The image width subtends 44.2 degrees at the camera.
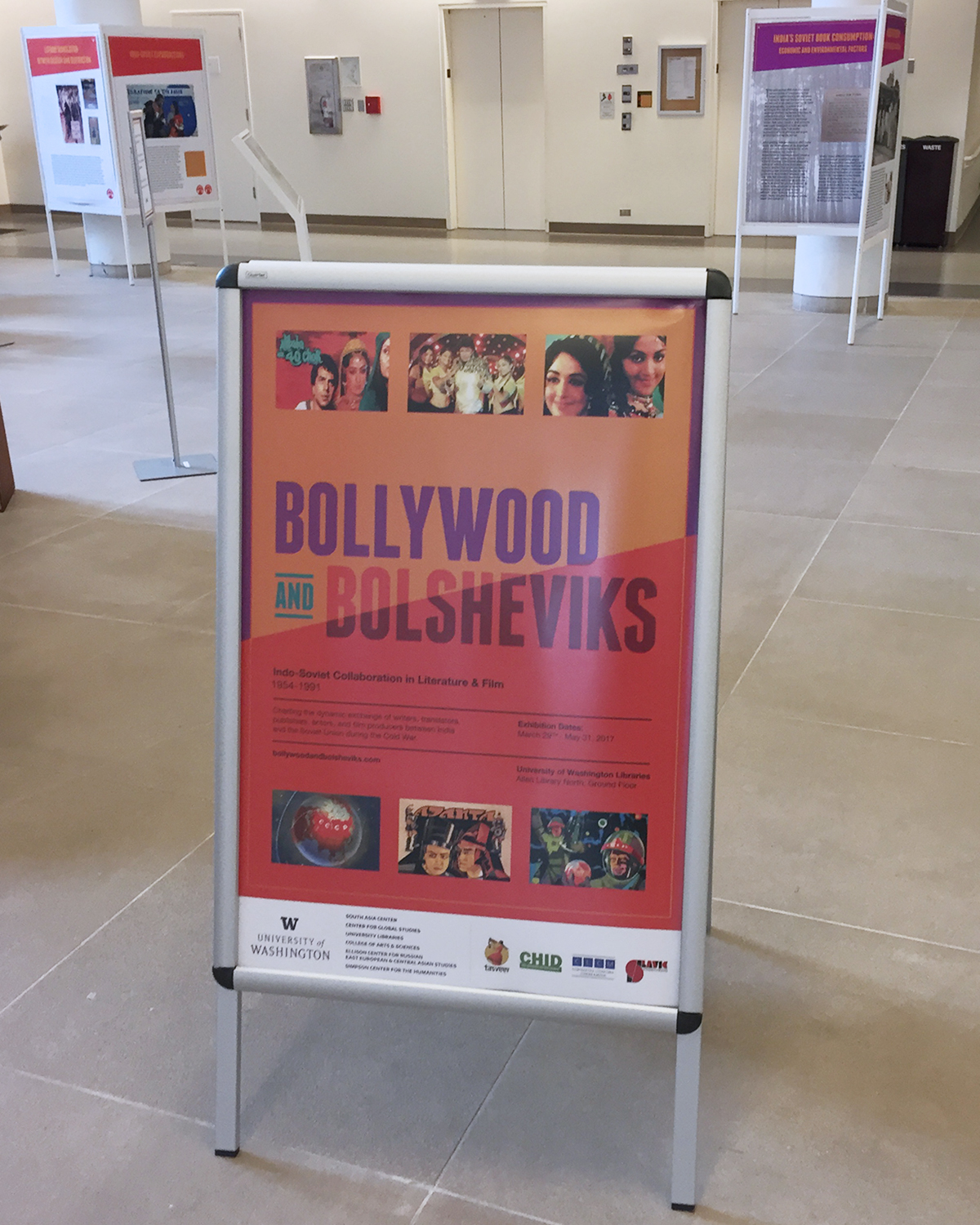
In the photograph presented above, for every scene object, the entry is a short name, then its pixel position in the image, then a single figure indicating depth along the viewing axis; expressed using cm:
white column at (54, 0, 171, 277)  1064
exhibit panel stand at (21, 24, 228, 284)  967
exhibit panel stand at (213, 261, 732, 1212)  168
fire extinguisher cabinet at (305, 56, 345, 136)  1514
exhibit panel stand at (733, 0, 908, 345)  782
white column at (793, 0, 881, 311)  905
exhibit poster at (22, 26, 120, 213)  972
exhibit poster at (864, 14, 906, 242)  796
